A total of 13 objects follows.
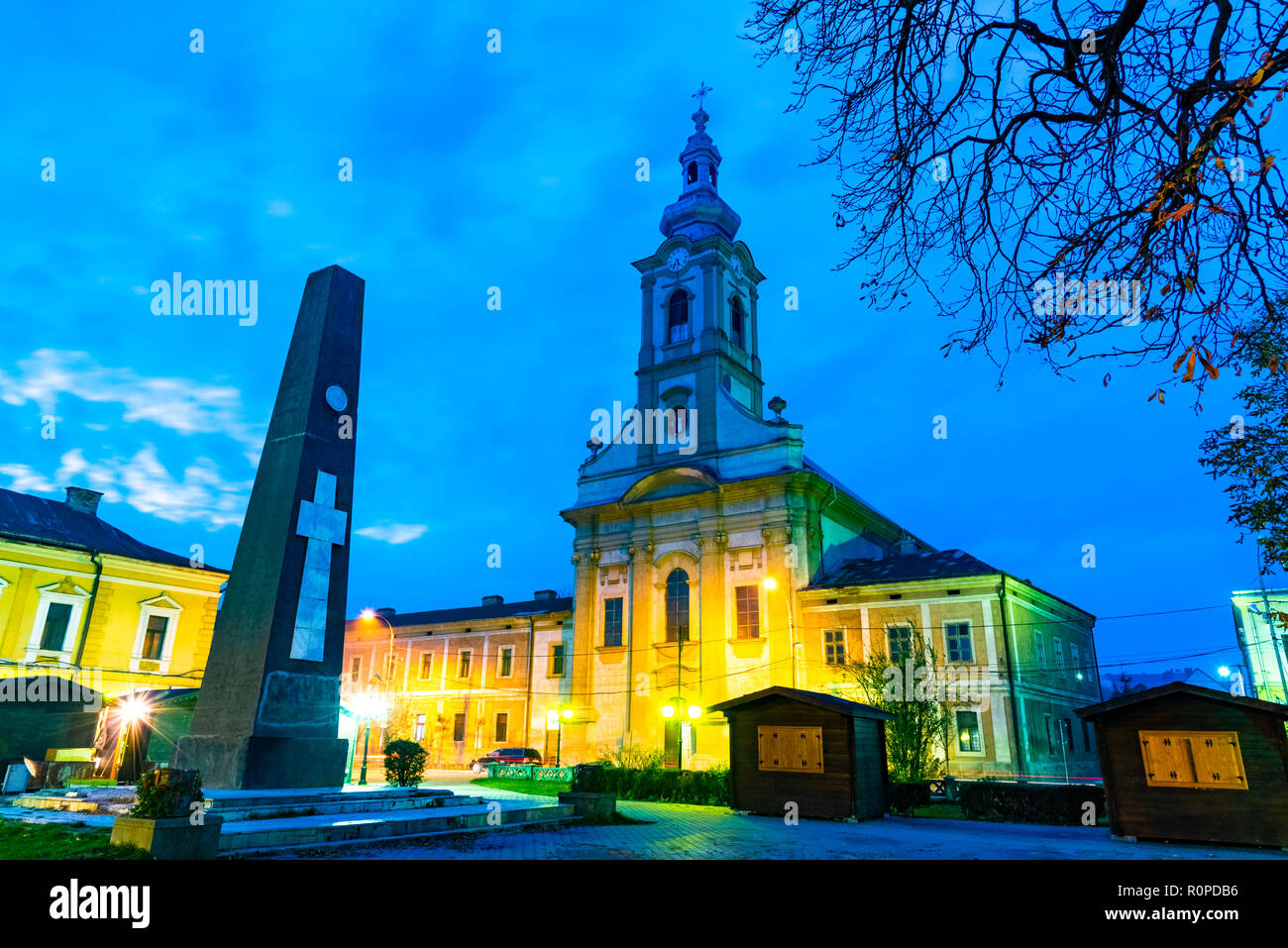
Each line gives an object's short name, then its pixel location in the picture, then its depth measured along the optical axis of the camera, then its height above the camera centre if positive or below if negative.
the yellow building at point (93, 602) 29.86 +4.78
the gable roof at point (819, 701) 17.97 +0.86
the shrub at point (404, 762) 15.92 -0.54
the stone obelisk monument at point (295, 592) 12.95 +2.30
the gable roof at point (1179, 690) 13.47 +0.79
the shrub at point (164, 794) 8.34 -0.64
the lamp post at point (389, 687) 47.45 +2.65
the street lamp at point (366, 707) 24.34 +0.99
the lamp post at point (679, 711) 33.59 +1.08
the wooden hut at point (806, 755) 17.92 -0.30
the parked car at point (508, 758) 39.38 -1.04
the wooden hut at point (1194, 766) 13.39 -0.30
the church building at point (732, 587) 30.41 +6.14
